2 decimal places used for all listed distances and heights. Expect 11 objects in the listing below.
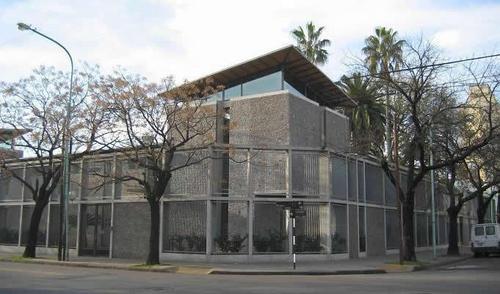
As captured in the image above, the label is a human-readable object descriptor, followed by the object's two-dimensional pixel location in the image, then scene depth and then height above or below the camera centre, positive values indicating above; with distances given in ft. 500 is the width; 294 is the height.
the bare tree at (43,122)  96.53 +16.43
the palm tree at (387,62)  91.66 +26.20
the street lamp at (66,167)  93.66 +8.79
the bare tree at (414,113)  88.69 +17.76
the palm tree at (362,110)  144.87 +29.86
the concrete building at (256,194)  94.27 +5.02
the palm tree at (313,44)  172.04 +53.35
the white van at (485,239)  119.14 -2.75
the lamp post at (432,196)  105.59 +5.60
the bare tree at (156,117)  82.69 +15.16
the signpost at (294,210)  82.95 +2.00
